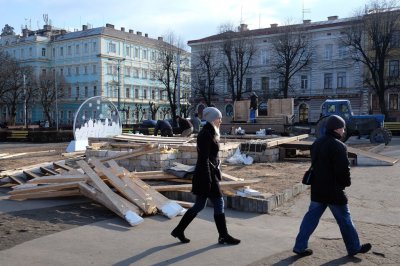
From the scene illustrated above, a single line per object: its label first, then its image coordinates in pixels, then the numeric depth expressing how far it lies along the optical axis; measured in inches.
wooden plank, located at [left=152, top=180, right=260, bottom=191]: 347.9
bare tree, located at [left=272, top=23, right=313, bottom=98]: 2324.1
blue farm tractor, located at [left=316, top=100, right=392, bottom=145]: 930.7
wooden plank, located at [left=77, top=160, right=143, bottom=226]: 279.6
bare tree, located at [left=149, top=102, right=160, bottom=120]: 2972.9
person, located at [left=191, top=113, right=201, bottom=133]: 933.2
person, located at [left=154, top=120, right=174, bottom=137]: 732.0
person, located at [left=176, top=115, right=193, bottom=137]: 735.4
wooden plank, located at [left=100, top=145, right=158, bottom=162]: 436.8
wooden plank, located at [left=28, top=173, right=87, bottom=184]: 356.5
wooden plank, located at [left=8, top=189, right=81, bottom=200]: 356.5
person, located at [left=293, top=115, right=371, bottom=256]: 215.0
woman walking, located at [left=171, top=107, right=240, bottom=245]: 233.1
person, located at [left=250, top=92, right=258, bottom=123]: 988.3
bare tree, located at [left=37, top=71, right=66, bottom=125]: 2679.6
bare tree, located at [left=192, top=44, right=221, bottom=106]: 2544.3
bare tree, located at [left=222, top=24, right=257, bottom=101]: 2431.1
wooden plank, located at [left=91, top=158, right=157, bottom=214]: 300.4
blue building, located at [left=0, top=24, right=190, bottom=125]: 3299.7
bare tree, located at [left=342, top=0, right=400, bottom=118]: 1966.0
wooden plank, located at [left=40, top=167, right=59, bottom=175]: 458.0
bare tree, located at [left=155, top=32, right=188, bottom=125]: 2566.4
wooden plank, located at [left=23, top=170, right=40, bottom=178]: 450.8
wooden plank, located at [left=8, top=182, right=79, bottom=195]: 353.1
